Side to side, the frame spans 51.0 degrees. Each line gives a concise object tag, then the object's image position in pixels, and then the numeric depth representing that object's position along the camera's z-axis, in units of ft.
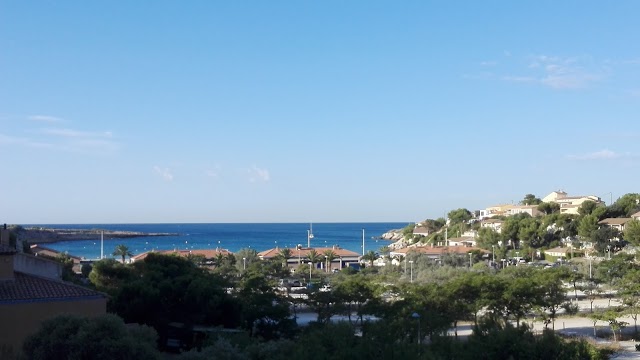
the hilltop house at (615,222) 225.97
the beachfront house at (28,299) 47.16
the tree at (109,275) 94.99
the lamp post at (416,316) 65.89
